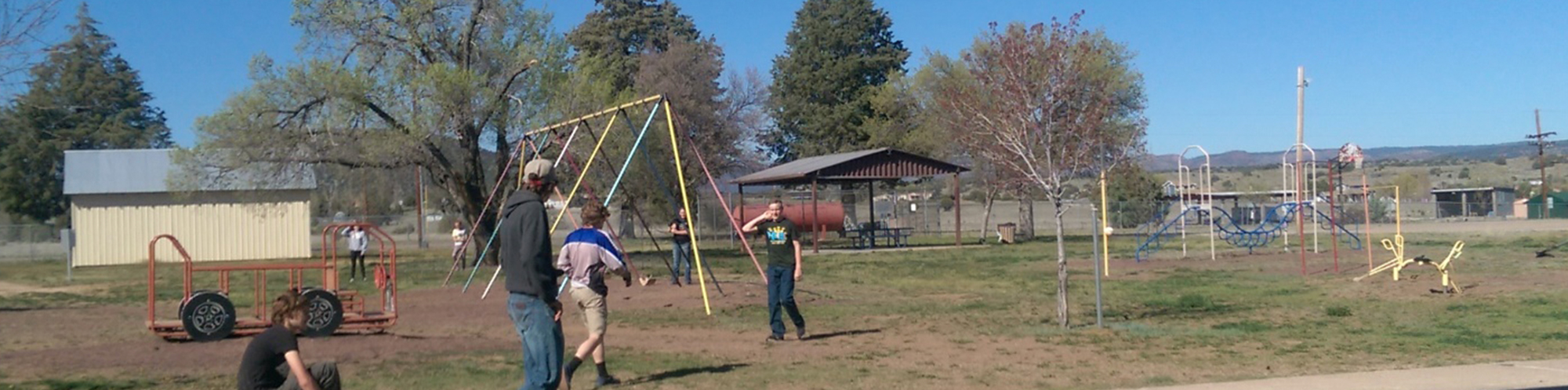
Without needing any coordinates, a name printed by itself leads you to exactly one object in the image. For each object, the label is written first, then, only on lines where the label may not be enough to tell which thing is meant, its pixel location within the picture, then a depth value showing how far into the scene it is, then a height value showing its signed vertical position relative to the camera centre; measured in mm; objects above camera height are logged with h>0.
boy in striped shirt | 10203 -297
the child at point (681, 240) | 23859 -198
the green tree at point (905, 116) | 60625 +5169
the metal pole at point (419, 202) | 40484 +1119
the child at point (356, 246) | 29406 -192
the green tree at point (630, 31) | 67688 +10185
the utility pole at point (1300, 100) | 30594 +2568
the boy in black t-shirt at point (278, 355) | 7090 -604
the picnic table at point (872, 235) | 41344 -383
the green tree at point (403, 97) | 30766 +3224
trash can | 45250 -394
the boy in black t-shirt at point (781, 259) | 13711 -337
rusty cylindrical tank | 48438 +423
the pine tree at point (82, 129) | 60438 +5894
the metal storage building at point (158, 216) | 43344 +871
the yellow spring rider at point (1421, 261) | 19672 -853
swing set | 18625 +1631
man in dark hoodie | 8234 -267
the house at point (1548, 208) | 67688 -68
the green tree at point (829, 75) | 69312 +7951
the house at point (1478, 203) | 71688 +308
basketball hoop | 29734 +1265
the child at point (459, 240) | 29031 -114
